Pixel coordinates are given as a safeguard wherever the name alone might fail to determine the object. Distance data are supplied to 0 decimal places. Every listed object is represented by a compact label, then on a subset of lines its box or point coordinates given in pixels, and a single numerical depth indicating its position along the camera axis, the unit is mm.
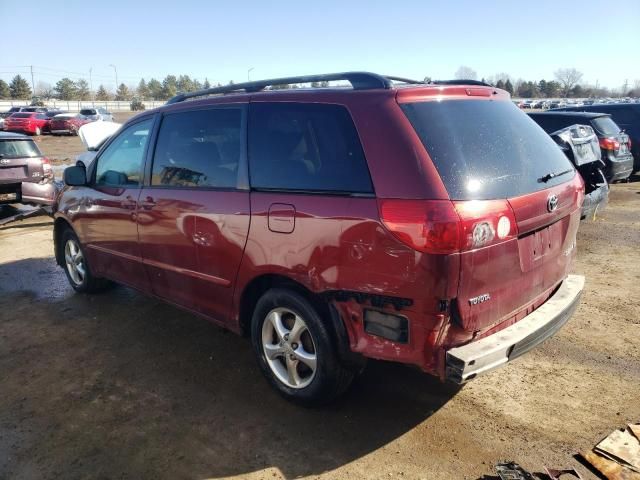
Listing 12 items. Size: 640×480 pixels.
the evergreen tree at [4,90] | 92869
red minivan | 2430
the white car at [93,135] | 9695
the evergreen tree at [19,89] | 91750
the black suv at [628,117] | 12000
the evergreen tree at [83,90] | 100750
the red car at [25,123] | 31172
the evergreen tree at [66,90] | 99562
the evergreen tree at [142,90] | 114212
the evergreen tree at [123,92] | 108250
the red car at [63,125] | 31203
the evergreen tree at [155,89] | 108562
